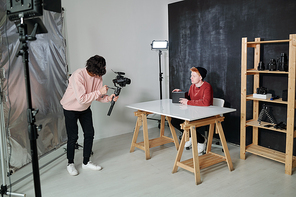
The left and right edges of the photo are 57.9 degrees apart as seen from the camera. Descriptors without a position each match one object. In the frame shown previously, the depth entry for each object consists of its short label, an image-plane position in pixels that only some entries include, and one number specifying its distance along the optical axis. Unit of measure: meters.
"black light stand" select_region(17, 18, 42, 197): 1.81
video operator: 2.95
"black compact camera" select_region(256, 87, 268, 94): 3.35
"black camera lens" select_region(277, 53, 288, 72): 3.06
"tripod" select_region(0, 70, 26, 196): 2.67
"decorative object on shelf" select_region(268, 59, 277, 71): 3.15
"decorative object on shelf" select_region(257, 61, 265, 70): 3.33
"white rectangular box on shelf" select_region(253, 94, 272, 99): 3.27
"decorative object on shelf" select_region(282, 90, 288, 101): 3.08
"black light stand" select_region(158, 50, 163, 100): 4.86
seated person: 3.45
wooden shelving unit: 2.88
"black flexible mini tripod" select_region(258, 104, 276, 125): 3.37
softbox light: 1.77
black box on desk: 3.66
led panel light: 4.72
